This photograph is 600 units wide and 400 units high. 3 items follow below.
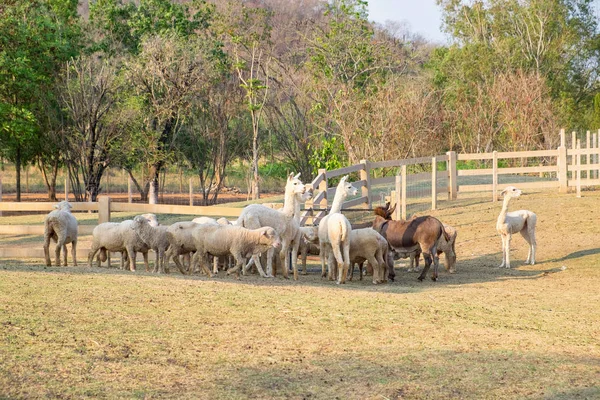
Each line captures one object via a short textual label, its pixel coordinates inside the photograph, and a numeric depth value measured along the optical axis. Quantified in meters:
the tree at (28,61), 32.47
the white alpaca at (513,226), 17.70
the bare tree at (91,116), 35.94
